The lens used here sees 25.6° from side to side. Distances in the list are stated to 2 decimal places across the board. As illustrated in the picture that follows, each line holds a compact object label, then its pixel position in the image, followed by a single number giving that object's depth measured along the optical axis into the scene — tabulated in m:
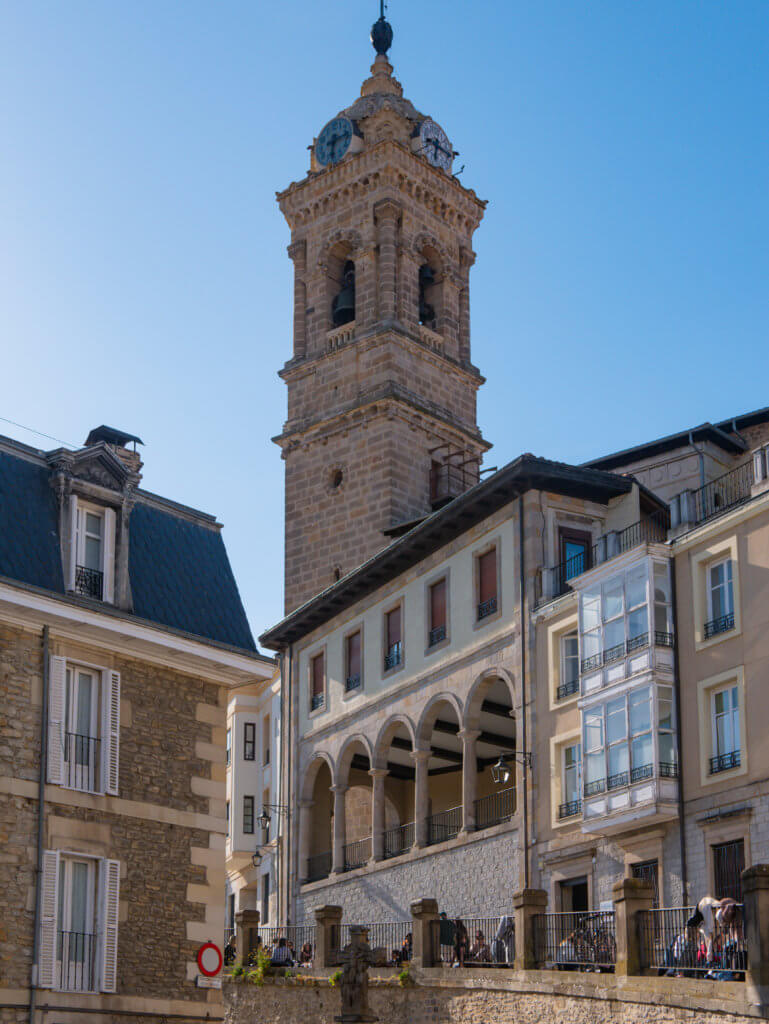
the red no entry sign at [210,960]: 20.83
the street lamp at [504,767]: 33.88
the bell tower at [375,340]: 55.78
